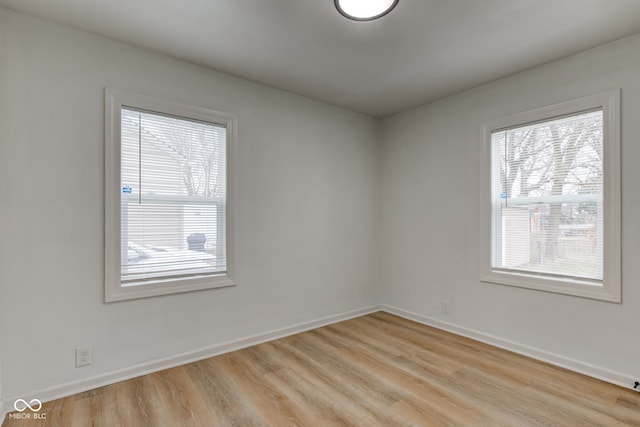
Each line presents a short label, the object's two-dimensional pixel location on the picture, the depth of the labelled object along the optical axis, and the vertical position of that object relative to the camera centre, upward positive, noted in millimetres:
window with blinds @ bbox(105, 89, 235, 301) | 2490 +140
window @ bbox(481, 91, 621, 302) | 2529 +127
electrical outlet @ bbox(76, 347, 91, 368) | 2346 -1040
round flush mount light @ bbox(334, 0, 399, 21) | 1998 +1300
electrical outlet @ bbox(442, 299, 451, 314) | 3611 -1038
